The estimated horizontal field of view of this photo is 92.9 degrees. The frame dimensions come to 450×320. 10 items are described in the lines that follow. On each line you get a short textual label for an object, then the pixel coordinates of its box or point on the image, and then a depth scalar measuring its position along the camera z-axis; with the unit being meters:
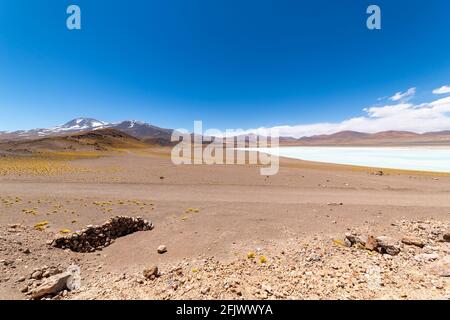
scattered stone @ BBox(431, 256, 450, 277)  4.75
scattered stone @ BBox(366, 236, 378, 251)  6.43
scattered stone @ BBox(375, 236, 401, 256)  6.00
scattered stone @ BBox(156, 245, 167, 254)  7.61
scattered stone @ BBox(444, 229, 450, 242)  7.12
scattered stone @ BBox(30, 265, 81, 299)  4.77
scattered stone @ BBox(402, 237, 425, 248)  6.66
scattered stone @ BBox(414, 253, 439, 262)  5.54
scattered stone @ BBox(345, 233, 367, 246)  6.91
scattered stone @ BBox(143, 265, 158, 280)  5.45
